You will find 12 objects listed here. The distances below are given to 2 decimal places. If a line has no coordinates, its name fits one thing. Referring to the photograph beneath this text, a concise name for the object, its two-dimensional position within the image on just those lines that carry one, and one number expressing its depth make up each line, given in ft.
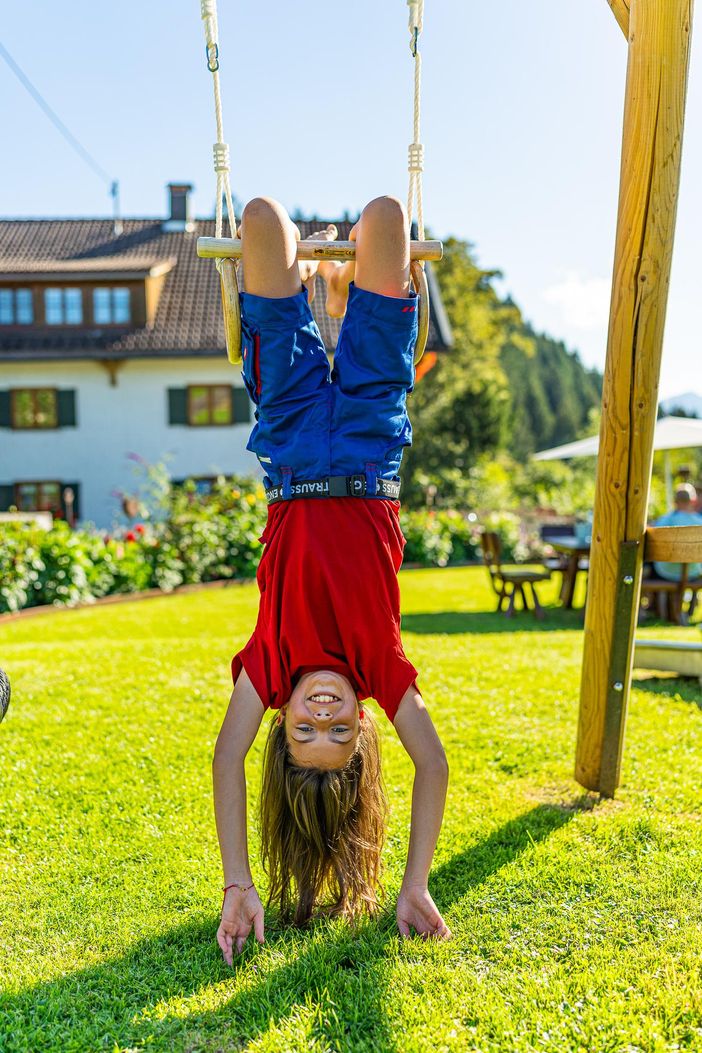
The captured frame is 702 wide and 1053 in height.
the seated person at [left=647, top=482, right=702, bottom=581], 35.29
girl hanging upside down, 10.06
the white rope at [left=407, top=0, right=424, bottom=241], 11.44
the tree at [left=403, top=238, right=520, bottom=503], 112.27
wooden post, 12.21
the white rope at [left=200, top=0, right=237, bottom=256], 11.05
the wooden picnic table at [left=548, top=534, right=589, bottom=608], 39.91
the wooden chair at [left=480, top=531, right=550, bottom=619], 38.63
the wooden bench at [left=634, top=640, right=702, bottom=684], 21.94
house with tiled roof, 77.30
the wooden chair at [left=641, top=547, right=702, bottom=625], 35.78
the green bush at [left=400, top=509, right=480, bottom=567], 60.90
